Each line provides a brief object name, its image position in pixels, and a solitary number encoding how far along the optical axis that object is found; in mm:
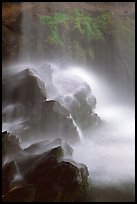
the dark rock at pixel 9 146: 8961
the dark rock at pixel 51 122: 11195
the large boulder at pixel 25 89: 11750
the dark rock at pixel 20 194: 7324
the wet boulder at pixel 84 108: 12771
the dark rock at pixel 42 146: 9109
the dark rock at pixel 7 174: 7845
